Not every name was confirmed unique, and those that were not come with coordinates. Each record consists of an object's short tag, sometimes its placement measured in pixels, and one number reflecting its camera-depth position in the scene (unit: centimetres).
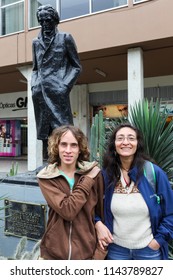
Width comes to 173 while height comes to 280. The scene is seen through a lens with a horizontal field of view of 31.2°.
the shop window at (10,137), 1733
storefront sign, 1574
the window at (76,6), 918
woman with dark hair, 182
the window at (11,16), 1110
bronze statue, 345
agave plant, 298
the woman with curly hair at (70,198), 172
